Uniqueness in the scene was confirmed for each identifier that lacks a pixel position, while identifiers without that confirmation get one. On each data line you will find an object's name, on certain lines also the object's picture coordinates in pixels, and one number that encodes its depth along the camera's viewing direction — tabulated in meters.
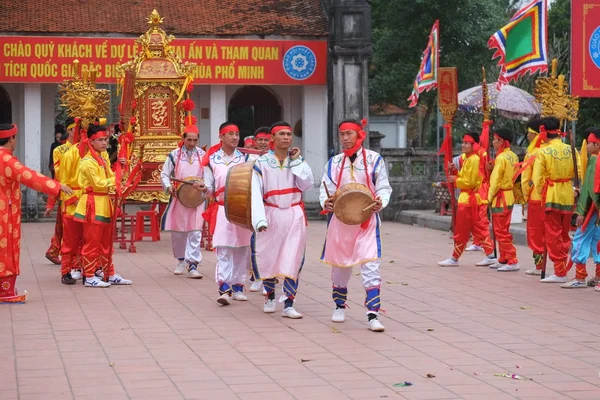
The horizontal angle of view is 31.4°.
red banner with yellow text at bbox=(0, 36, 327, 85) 23.05
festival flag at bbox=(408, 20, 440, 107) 18.86
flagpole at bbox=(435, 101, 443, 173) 22.64
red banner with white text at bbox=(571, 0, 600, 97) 11.35
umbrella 22.14
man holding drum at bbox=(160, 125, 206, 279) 12.38
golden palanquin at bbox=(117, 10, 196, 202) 17.39
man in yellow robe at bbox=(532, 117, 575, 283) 11.68
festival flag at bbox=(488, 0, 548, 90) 13.08
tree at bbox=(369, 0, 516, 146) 28.72
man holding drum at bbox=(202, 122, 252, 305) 10.16
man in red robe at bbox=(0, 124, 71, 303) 9.85
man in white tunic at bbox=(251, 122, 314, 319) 9.31
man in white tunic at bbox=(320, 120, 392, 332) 8.78
